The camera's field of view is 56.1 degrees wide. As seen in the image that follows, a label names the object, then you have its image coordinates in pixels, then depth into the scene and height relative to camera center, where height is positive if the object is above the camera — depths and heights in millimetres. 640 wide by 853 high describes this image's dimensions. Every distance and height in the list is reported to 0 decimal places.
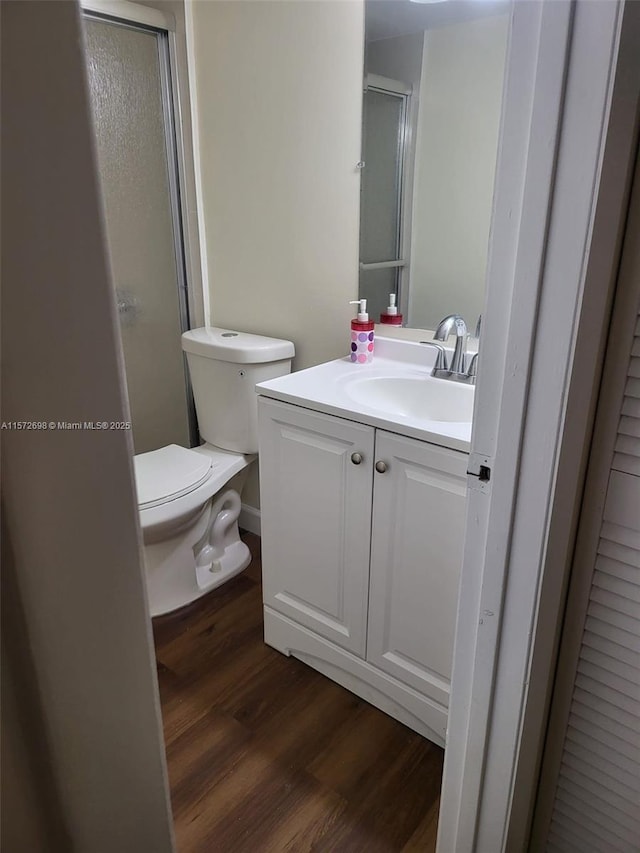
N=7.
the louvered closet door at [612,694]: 768 -622
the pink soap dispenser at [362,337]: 1729 -295
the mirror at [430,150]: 1484 +204
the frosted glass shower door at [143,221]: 1918 +29
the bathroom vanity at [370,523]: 1333 -679
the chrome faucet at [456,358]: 1571 -323
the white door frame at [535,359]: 646 -151
